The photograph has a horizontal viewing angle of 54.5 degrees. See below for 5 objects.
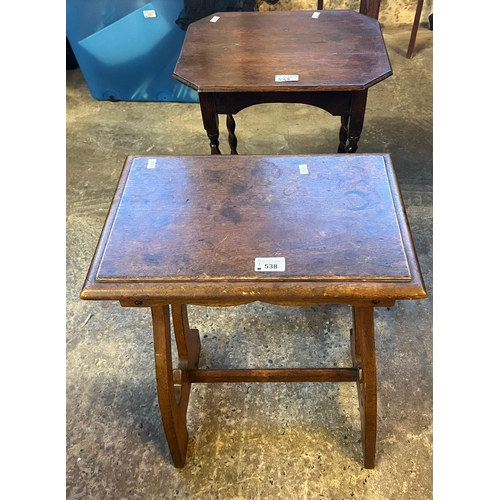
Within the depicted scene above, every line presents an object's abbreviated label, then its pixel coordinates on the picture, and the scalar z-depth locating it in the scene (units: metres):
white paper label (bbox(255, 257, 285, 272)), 1.21
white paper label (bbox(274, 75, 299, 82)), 2.02
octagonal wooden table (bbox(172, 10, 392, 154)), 2.02
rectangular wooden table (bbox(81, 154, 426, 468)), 1.19
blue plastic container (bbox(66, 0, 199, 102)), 3.19
